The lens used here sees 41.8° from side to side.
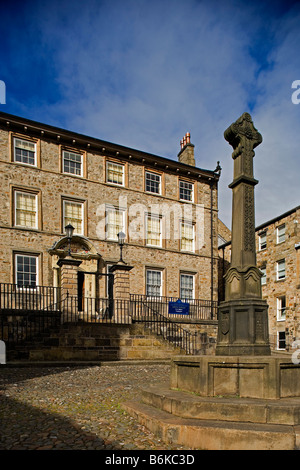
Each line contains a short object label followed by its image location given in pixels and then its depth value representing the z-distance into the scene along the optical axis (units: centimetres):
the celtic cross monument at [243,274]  651
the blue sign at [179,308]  2142
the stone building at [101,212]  1944
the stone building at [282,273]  2414
